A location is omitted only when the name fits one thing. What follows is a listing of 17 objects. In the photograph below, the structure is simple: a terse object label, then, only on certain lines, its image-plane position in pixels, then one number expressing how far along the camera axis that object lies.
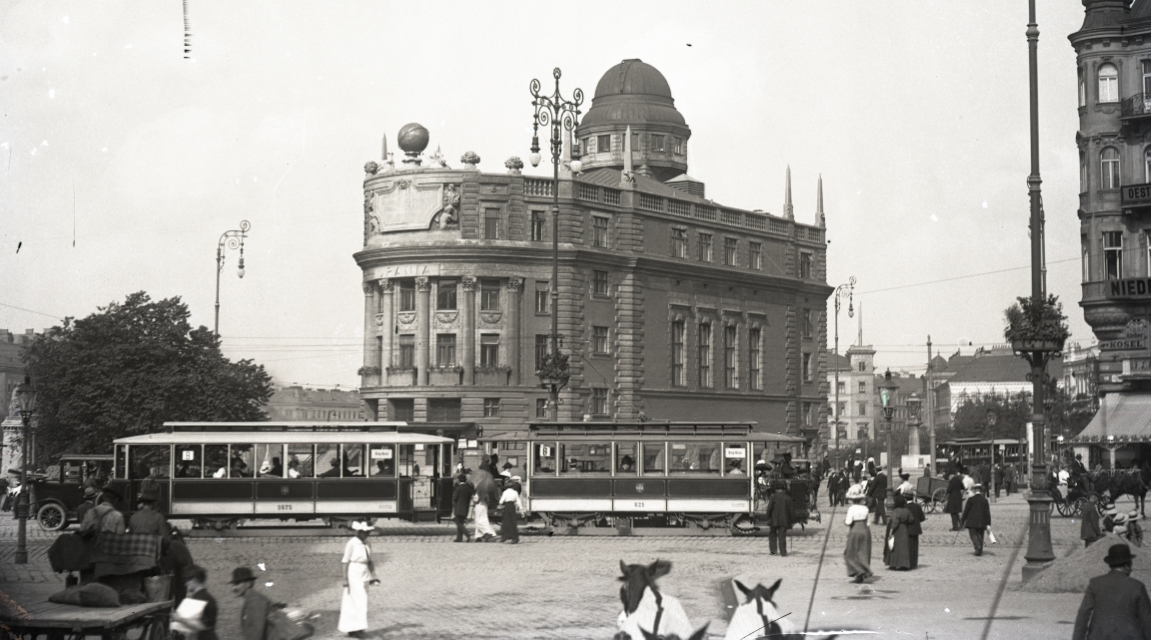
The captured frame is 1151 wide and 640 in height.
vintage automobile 35.34
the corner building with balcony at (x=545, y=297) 66.88
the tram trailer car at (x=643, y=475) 32.56
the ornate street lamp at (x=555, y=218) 41.78
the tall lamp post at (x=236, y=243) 37.19
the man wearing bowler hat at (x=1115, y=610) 11.49
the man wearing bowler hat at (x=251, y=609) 13.00
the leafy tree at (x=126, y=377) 47.78
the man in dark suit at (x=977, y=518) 27.22
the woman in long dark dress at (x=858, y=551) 22.98
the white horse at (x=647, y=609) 11.99
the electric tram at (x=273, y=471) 31.61
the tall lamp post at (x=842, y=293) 77.32
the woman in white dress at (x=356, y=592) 16.62
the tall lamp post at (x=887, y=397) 42.88
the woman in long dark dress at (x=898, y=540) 24.28
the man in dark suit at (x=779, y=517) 26.84
